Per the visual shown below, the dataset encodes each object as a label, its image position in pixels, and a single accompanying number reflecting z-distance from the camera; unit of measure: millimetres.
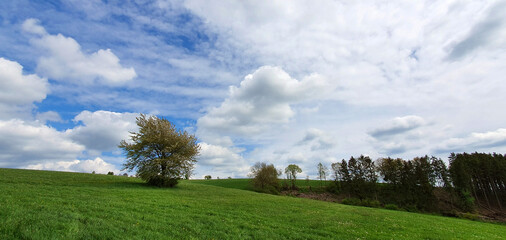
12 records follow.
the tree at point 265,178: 76625
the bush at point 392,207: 62238
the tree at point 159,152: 41156
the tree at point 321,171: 100938
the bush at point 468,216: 54806
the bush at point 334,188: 92506
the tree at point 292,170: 96750
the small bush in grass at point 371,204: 66750
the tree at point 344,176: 90750
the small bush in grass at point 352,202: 67375
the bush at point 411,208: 67994
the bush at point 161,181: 41469
